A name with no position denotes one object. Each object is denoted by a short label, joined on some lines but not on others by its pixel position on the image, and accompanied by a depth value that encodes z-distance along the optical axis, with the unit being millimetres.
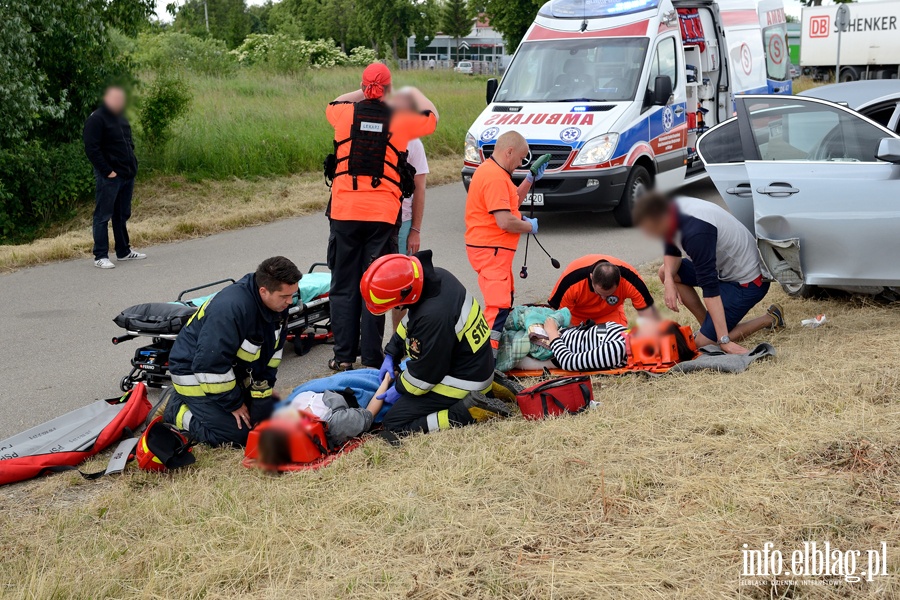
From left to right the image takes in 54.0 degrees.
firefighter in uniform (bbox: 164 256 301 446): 4758
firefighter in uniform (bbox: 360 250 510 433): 4672
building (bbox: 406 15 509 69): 58719
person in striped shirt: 5961
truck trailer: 33312
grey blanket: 5643
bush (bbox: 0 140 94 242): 12320
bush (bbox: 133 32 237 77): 20281
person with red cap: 6098
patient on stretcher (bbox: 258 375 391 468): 4953
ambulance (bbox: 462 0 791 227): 9844
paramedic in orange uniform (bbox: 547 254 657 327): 5723
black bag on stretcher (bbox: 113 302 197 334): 5895
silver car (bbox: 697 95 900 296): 6168
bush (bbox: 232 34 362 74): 26094
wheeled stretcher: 5902
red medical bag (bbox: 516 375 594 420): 5098
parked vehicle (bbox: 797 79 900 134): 7758
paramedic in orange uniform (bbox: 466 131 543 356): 6312
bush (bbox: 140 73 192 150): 14328
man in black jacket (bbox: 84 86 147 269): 9438
